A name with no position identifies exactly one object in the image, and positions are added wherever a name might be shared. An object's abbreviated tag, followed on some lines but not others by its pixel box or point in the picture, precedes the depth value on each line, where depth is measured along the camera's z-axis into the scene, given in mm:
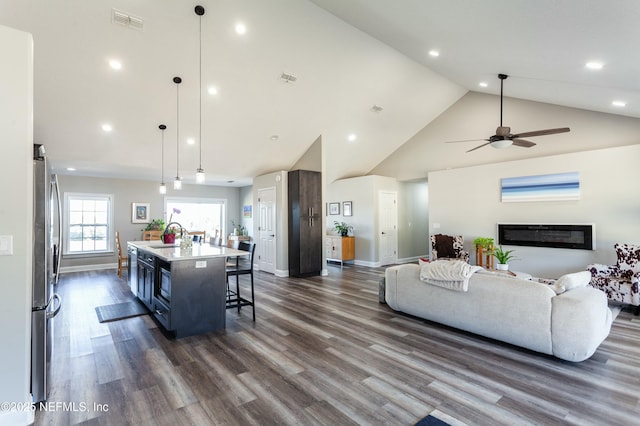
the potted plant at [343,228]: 8680
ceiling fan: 4684
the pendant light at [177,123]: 4645
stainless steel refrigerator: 2266
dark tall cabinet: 6859
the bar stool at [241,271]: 4107
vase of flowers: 4977
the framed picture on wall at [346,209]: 8882
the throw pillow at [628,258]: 4582
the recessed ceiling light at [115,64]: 4109
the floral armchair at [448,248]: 6867
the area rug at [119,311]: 4266
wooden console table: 8389
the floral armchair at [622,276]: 4285
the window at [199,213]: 9445
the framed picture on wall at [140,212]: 8562
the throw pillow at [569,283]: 2980
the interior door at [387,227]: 8406
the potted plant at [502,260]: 5043
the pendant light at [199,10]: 3686
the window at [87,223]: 7809
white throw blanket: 3365
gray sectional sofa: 2750
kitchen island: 3535
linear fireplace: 5511
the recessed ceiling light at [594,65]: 3420
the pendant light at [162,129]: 5234
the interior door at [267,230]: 7349
